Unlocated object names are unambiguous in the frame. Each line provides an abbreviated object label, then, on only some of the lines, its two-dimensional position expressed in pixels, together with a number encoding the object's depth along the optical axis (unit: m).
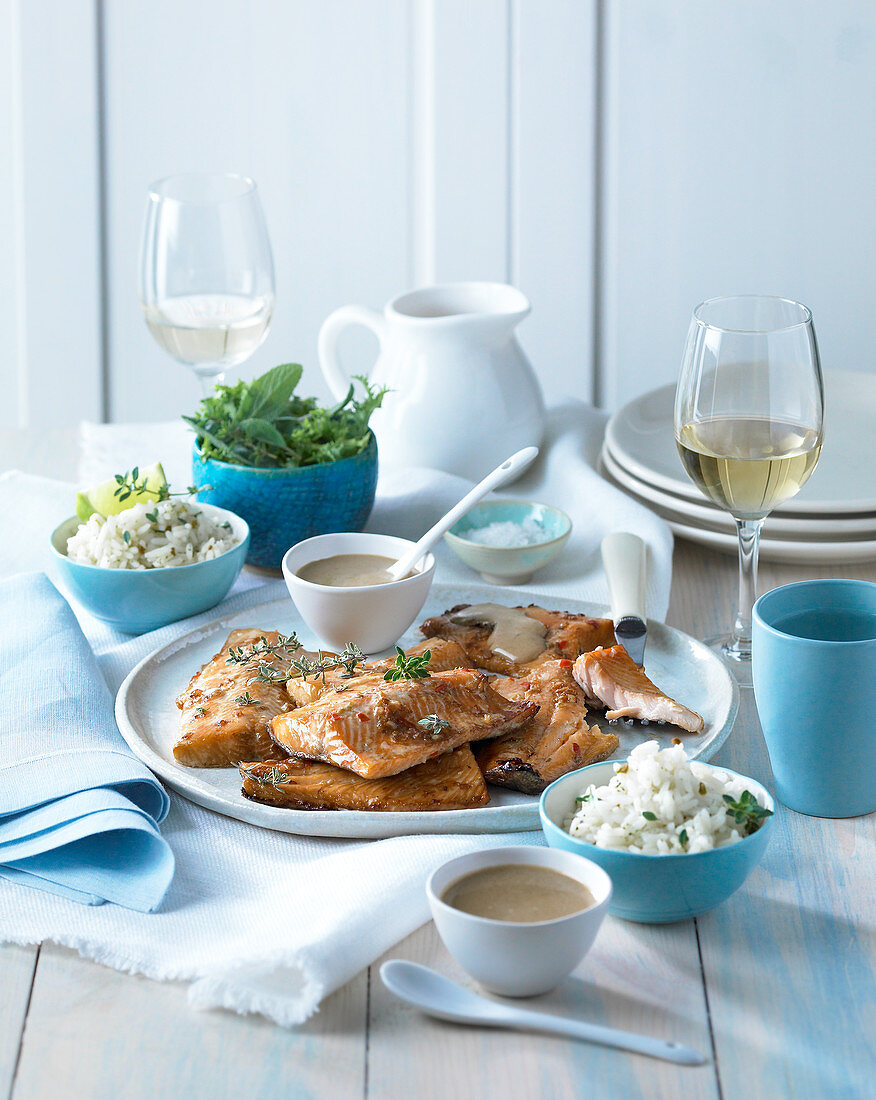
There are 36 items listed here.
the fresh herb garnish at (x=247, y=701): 1.36
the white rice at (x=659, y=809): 1.22
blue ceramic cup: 1.28
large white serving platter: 1.29
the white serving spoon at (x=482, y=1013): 1.16
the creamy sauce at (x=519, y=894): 1.19
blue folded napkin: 1.27
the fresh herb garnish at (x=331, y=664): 1.37
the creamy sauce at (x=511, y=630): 1.44
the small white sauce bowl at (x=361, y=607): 1.45
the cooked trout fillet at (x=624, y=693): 1.36
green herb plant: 1.60
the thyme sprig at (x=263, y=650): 1.41
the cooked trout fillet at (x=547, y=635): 1.44
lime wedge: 1.56
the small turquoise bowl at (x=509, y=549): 1.58
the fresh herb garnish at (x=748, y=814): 1.23
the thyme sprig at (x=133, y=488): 1.56
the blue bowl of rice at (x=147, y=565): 1.51
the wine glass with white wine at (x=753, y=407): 1.38
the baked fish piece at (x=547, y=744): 1.30
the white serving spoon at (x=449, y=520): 1.49
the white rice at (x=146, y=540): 1.51
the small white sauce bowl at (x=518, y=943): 1.16
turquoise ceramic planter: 1.58
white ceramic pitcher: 1.70
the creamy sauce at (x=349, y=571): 1.48
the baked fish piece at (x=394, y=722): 1.29
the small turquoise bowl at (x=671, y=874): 1.20
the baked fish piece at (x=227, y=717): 1.33
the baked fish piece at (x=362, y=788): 1.29
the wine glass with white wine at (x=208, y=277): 1.64
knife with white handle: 1.45
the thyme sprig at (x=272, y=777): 1.30
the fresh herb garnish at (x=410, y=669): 1.33
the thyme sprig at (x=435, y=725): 1.29
